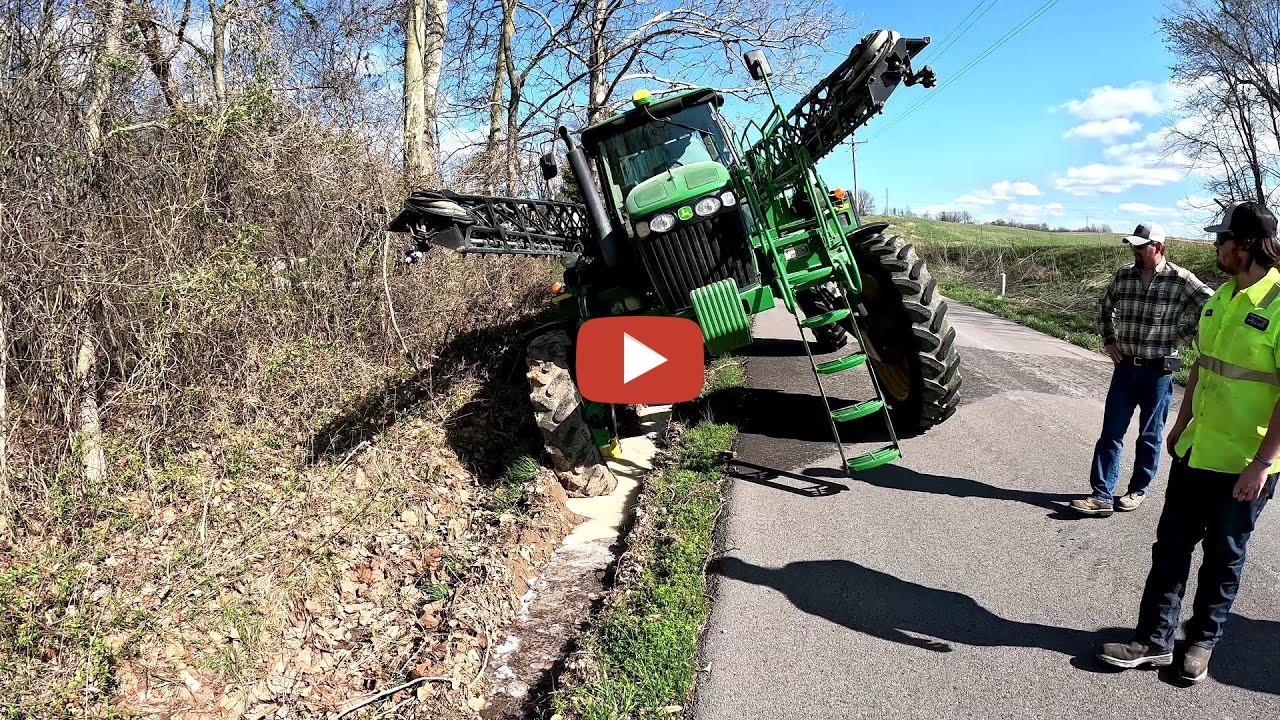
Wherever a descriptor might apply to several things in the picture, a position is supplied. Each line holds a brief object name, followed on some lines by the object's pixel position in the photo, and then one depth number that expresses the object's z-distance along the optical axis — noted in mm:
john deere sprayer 5273
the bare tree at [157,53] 6172
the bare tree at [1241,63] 17734
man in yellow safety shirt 2926
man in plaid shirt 4387
